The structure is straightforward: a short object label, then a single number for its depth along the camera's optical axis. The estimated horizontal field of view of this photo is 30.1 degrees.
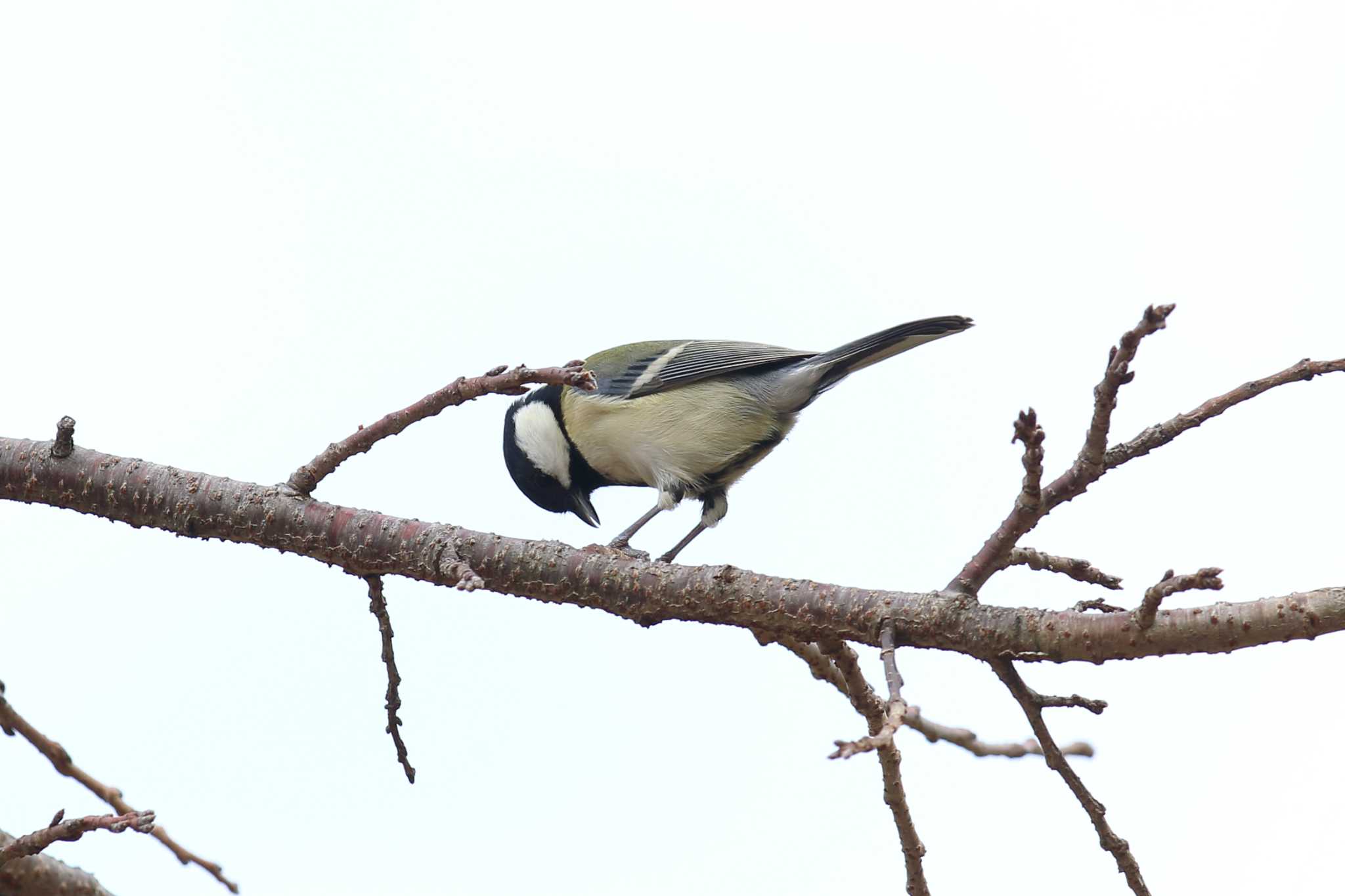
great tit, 11.44
